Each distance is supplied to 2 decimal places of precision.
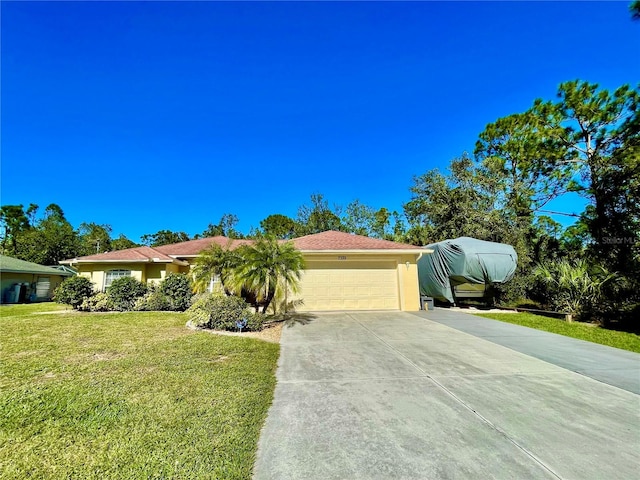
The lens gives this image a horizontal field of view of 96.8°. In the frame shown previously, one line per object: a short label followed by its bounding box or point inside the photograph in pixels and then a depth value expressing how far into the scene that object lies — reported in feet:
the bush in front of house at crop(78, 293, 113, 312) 39.04
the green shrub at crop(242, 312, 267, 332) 27.07
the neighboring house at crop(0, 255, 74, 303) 56.90
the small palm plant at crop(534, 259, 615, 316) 33.58
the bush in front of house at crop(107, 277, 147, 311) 40.13
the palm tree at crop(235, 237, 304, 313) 27.43
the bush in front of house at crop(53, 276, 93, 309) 40.32
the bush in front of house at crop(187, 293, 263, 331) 27.14
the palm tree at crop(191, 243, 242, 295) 29.84
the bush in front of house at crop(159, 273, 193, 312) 41.39
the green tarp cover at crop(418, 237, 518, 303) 40.70
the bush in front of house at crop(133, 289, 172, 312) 40.34
